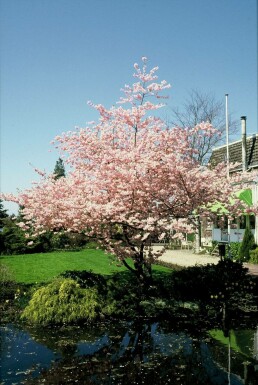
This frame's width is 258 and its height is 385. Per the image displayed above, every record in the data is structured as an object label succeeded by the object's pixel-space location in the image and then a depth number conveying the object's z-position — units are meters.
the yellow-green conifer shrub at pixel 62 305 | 10.18
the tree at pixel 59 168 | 79.38
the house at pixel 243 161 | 27.10
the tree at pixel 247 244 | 24.88
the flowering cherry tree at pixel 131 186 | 10.65
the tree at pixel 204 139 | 33.22
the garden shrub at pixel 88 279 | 12.31
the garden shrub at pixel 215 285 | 12.39
